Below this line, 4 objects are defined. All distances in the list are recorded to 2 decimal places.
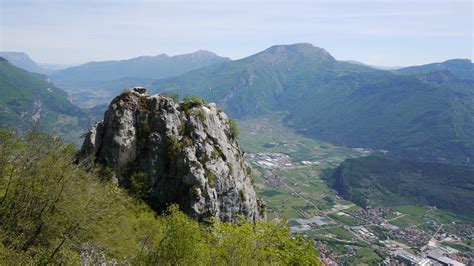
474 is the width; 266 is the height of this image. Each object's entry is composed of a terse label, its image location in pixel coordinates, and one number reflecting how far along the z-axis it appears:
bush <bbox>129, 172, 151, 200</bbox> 50.25
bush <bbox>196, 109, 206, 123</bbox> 57.89
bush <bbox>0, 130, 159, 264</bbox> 28.78
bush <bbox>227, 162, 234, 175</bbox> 58.09
